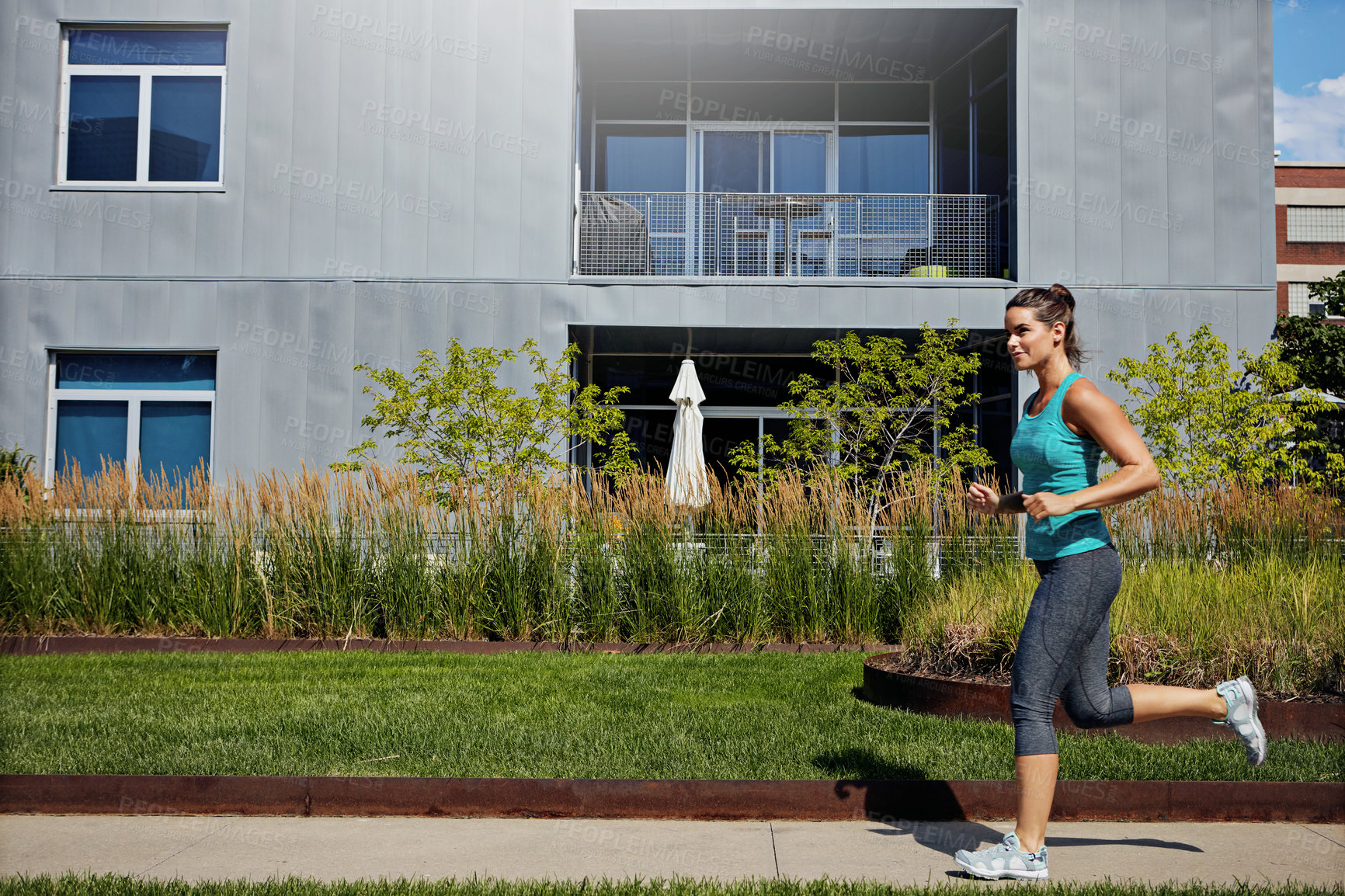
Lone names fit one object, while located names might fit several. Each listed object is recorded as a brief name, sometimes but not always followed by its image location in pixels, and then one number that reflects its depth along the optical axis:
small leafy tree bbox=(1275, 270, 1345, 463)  18.39
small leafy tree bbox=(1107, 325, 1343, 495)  11.77
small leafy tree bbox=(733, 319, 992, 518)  14.02
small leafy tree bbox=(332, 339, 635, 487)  12.33
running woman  3.42
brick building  37.41
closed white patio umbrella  13.34
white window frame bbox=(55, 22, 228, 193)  14.30
